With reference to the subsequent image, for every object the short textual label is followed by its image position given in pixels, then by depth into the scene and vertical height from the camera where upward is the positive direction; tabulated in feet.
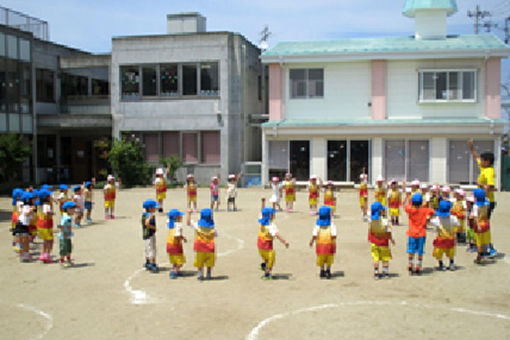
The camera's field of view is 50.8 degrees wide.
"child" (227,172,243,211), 68.08 -5.10
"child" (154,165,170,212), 66.08 -4.30
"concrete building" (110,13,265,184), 105.81 +10.90
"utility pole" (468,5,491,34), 209.12 +53.04
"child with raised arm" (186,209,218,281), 34.65 -5.94
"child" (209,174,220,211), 67.46 -5.05
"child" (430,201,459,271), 36.29 -5.72
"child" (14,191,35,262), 41.98 -6.18
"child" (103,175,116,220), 62.03 -5.20
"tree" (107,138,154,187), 102.89 -2.27
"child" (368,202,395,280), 34.60 -5.69
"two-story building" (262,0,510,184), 94.48 +8.53
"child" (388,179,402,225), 55.67 -5.01
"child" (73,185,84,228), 56.49 -5.64
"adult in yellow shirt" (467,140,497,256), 40.47 -2.09
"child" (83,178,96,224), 60.08 -5.14
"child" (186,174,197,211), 66.64 -4.60
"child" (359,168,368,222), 61.16 -5.07
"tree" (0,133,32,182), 90.94 -0.42
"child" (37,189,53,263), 40.83 -5.92
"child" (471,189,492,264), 38.81 -5.41
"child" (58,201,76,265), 38.93 -6.14
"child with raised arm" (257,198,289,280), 34.83 -5.74
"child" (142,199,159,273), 37.42 -6.08
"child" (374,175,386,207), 58.59 -4.32
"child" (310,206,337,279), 34.60 -5.77
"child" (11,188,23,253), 43.94 -5.09
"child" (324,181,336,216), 57.62 -4.74
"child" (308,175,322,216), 64.34 -4.82
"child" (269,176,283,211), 66.74 -5.30
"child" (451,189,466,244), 44.49 -4.61
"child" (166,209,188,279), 35.58 -6.11
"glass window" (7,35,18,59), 101.45 +19.93
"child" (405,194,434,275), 36.06 -5.30
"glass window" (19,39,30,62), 104.62 +20.01
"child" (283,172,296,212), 66.96 -4.76
